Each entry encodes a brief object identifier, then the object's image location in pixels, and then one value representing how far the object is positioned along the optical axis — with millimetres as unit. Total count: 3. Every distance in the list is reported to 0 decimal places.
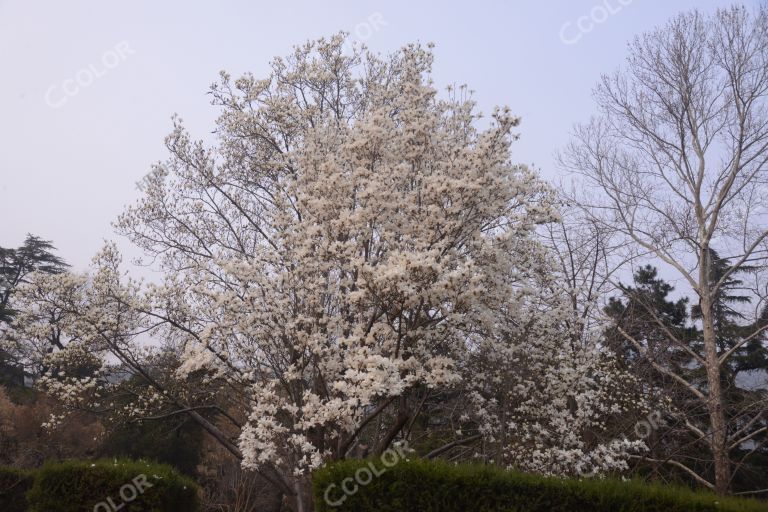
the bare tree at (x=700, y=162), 13766
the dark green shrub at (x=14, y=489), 9750
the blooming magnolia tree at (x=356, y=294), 6613
